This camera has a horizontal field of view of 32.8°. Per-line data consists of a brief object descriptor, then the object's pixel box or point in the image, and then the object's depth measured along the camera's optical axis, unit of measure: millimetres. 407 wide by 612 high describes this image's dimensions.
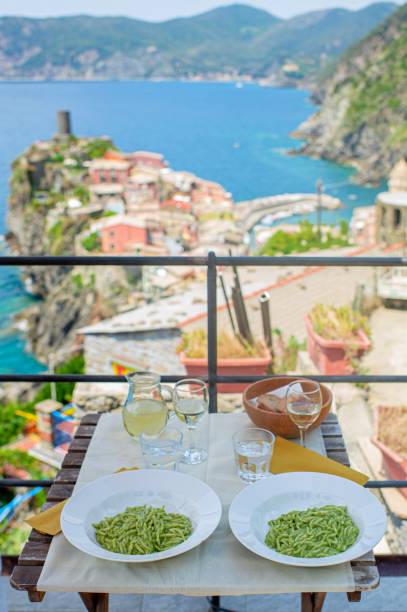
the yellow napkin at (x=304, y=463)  1136
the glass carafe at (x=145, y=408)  1254
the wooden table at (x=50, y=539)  917
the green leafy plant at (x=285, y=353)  8078
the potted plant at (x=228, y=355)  5059
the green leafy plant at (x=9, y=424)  20031
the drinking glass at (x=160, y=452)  1163
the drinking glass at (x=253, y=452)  1128
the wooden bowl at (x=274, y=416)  1258
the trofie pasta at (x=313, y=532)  933
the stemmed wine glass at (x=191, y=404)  1235
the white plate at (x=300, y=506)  927
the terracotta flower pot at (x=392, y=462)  4282
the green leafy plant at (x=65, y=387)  21219
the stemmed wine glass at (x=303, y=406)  1214
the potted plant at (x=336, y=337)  5910
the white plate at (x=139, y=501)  972
